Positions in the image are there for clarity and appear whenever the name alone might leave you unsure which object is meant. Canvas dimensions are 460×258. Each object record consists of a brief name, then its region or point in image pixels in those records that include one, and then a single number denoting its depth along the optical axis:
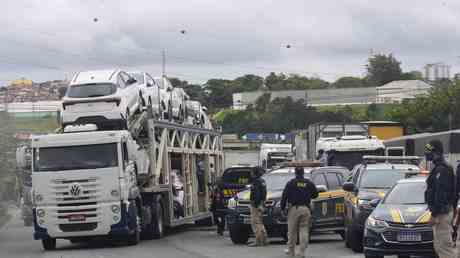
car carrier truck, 25.05
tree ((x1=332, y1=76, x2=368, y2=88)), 156.55
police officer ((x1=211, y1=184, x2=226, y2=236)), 30.09
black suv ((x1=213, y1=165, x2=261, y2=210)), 30.73
